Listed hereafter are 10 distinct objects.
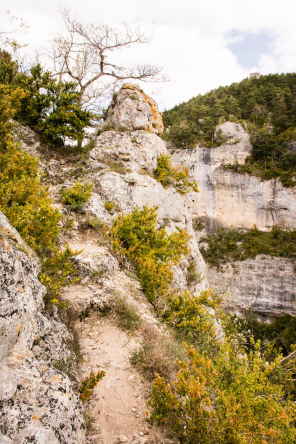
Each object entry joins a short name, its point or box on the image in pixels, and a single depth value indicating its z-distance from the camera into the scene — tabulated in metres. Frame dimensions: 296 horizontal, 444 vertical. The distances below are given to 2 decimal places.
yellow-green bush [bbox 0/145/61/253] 3.85
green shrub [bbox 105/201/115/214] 7.91
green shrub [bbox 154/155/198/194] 10.98
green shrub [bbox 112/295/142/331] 4.33
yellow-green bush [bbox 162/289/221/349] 5.04
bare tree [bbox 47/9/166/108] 12.53
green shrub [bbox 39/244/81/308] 3.35
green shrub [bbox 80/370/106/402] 2.69
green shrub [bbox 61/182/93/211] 7.40
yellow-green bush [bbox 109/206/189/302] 5.71
